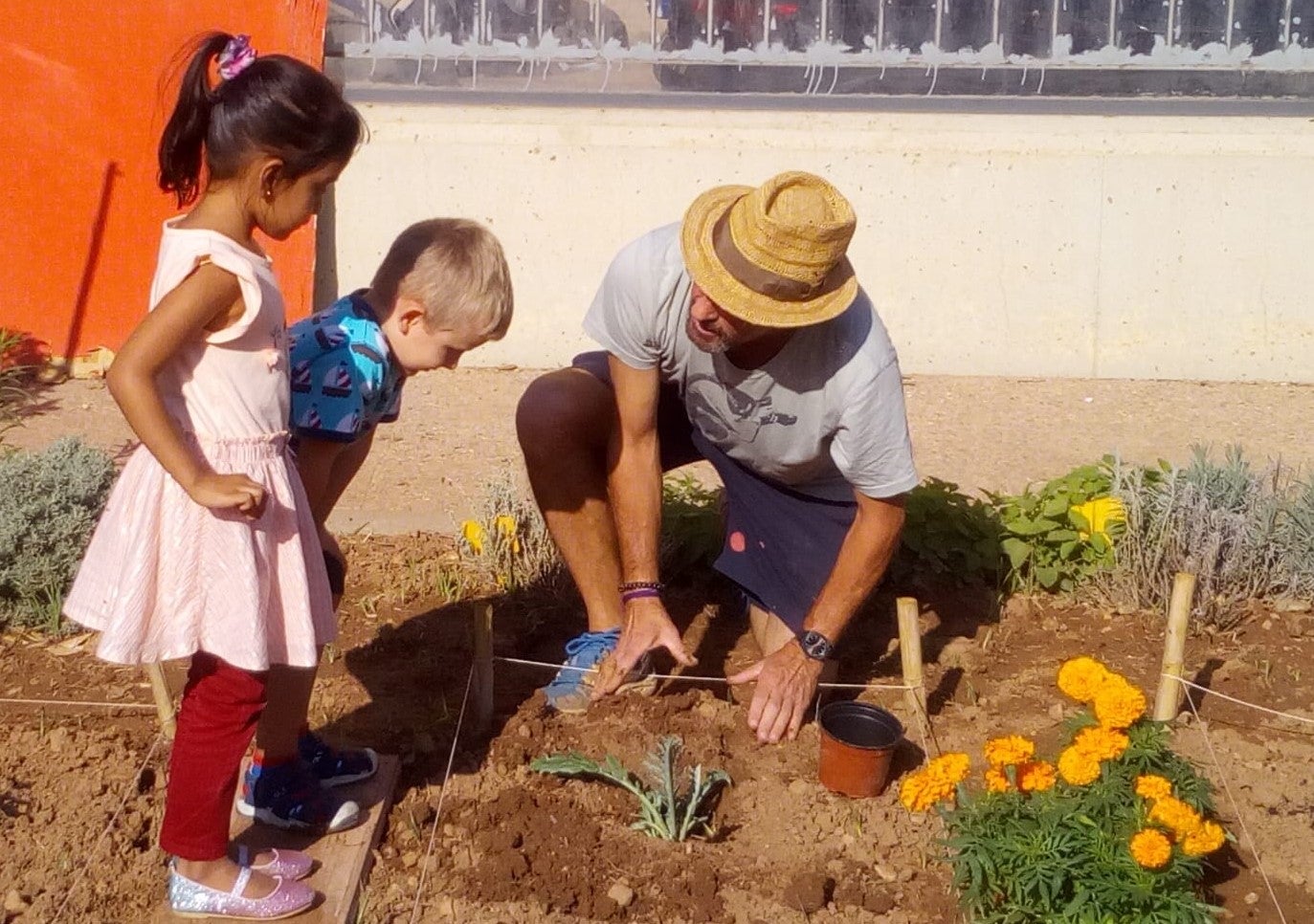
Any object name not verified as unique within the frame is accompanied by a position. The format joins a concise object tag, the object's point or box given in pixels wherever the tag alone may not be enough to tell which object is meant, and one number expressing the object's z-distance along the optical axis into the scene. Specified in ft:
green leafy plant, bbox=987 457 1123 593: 14.60
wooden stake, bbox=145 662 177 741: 11.19
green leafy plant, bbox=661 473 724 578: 14.92
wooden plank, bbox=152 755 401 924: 9.70
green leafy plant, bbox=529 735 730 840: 10.77
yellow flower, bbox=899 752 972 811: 9.75
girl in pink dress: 8.50
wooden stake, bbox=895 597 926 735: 11.73
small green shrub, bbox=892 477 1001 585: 14.74
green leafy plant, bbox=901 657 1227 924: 8.95
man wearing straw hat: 10.61
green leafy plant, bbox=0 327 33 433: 19.65
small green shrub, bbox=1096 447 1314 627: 14.17
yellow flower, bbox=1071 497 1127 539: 14.52
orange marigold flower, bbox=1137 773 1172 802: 9.24
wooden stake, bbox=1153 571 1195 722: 11.61
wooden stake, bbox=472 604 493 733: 11.56
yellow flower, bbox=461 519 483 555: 14.61
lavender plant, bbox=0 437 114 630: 13.51
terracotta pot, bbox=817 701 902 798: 11.09
